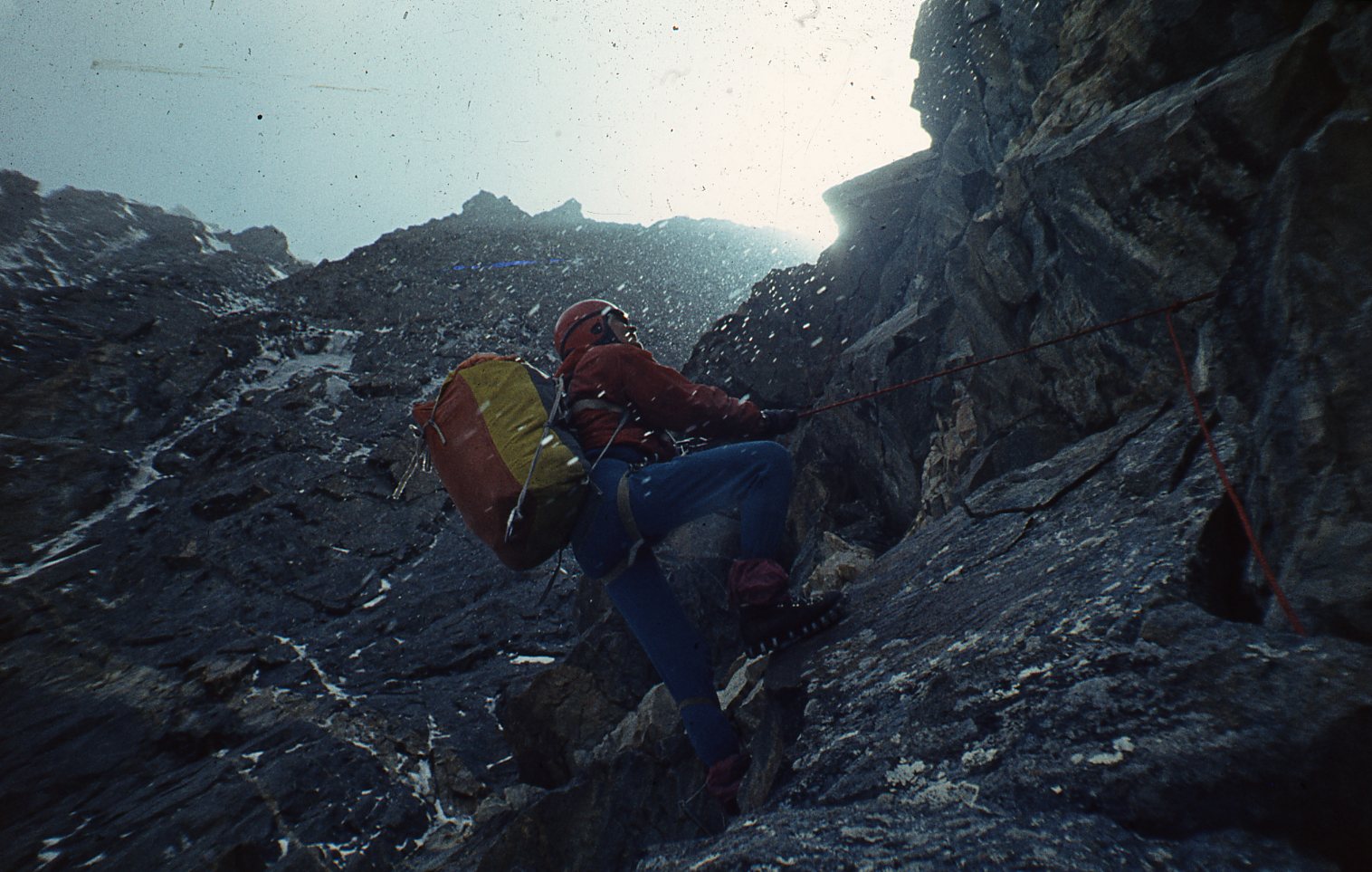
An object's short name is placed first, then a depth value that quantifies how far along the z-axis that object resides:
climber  3.61
